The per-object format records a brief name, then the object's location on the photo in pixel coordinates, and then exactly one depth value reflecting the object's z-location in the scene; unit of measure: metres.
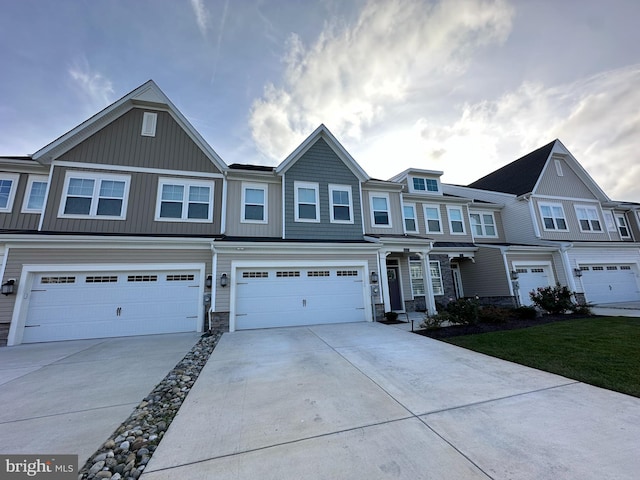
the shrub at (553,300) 10.05
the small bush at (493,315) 8.51
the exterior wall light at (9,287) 7.25
